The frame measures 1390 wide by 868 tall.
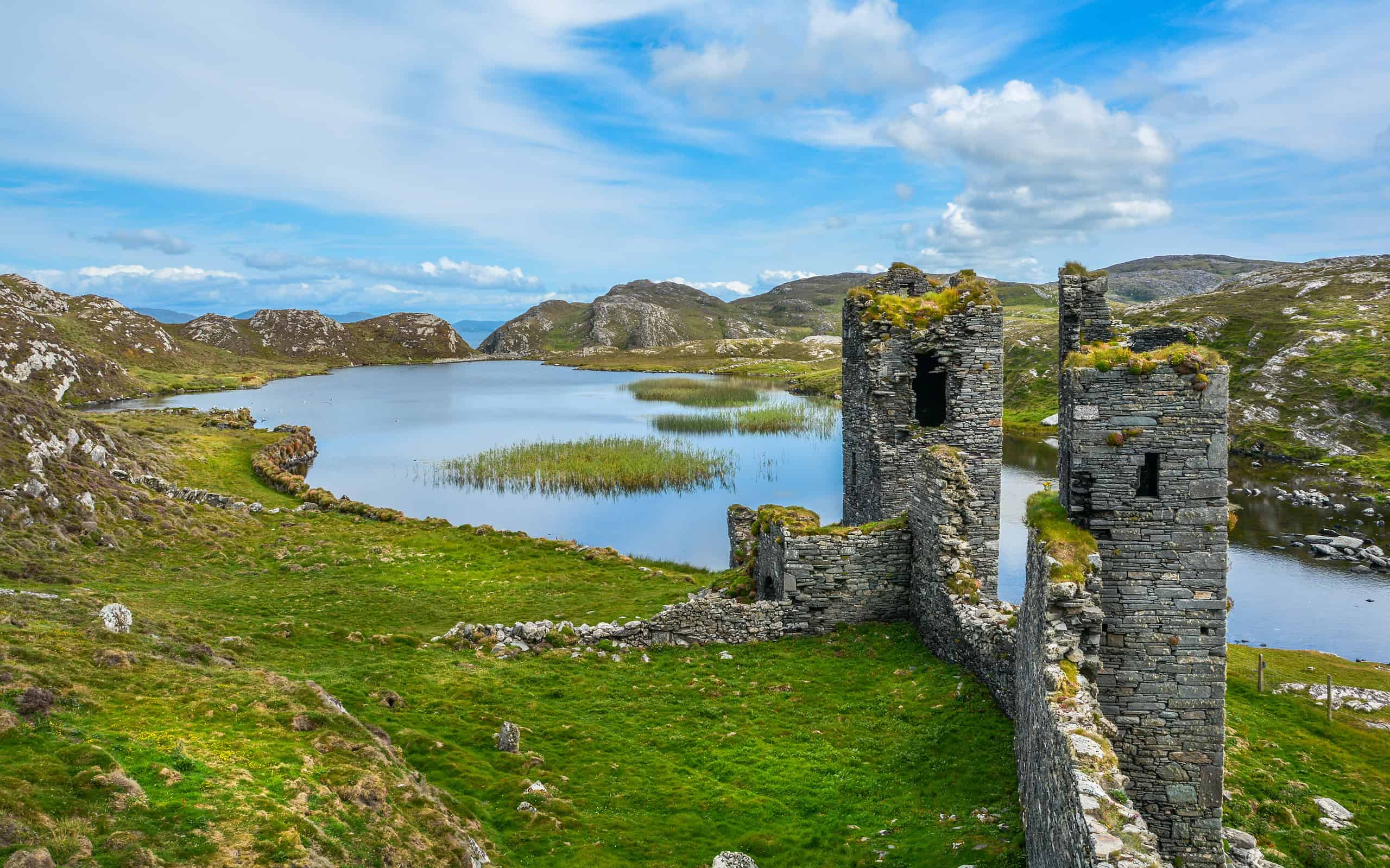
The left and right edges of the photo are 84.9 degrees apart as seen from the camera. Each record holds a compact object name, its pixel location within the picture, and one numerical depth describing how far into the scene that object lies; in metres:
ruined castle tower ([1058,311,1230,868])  12.40
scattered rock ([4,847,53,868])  7.63
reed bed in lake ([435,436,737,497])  58.72
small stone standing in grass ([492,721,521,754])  14.91
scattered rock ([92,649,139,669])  13.20
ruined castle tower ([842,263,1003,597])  21.98
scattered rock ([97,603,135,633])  15.55
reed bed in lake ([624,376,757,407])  115.44
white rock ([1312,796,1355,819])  17.62
